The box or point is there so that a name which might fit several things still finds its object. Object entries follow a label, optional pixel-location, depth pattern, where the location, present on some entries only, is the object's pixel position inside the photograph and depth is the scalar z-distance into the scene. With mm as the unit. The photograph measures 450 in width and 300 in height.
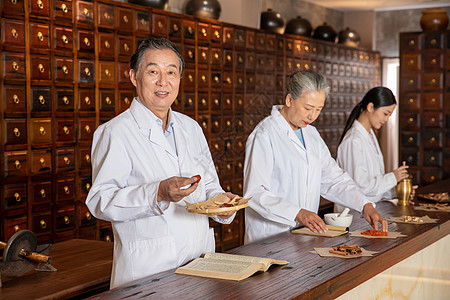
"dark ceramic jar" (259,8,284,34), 7551
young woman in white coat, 3924
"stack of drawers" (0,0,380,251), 4266
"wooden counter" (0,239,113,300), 2441
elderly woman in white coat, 3053
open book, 2104
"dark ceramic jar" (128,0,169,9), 5457
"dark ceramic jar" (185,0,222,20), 6234
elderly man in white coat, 2197
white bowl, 3016
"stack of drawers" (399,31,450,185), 7289
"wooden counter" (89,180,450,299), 1933
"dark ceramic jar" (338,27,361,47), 9164
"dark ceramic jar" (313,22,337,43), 8719
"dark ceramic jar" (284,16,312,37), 8109
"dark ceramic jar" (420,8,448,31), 7406
